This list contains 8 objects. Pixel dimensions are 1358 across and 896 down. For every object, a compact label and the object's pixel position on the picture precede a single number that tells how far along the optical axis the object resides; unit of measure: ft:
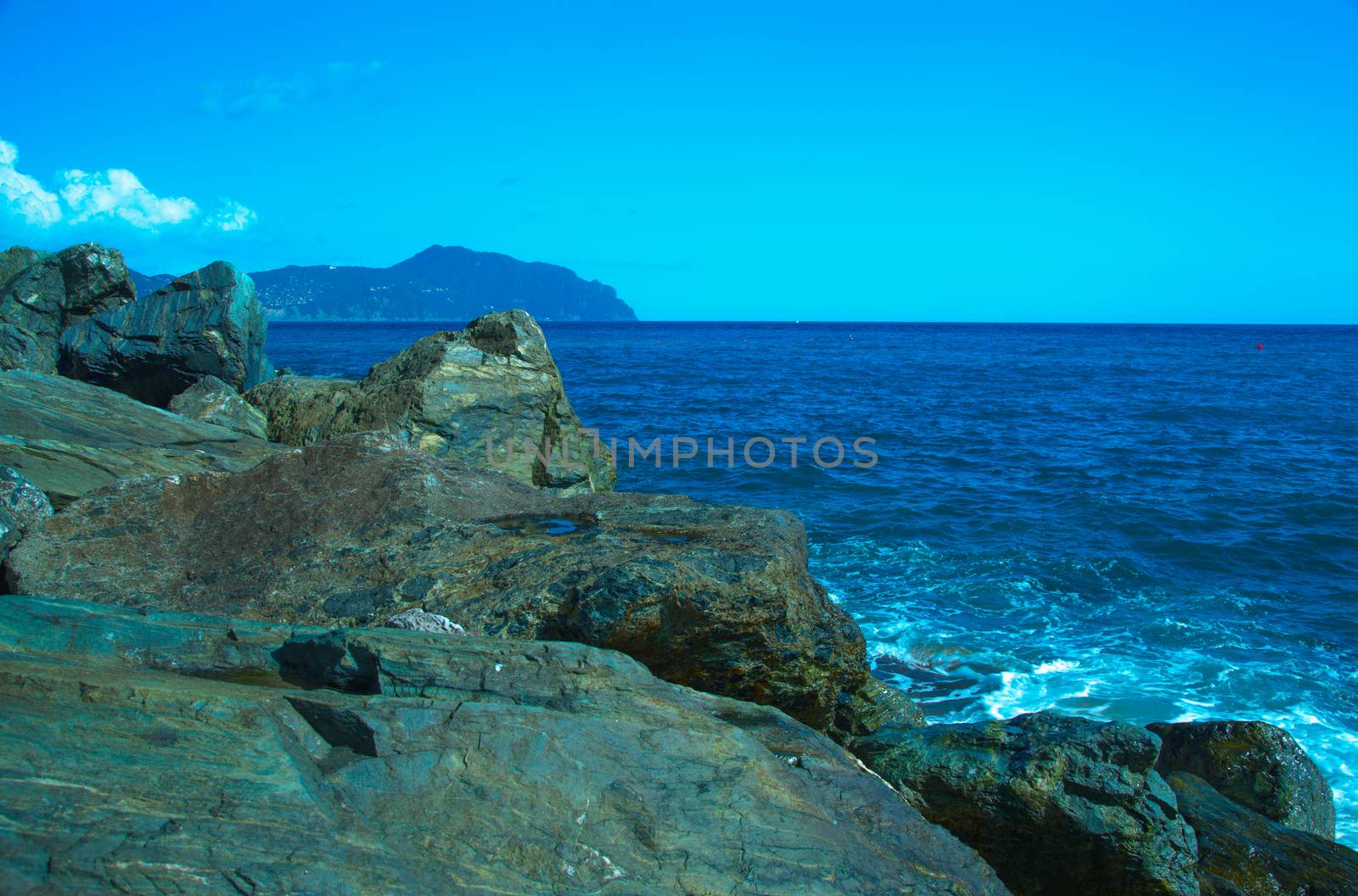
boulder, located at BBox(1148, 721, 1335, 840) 21.71
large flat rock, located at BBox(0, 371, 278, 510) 23.57
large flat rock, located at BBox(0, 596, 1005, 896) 9.10
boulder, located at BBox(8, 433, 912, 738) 16.56
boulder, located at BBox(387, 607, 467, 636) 15.42
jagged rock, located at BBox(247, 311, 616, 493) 34.81
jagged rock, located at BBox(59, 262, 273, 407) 48.39
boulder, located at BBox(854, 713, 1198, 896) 15.38
